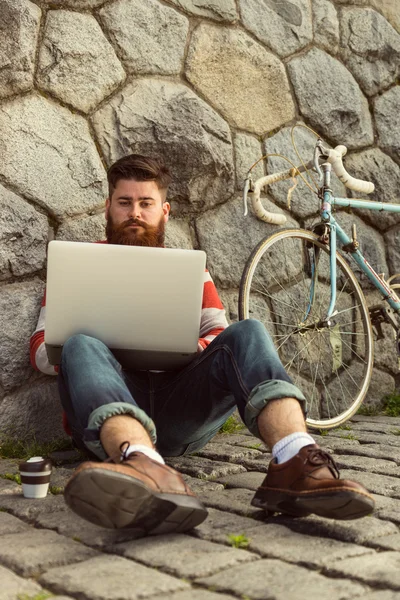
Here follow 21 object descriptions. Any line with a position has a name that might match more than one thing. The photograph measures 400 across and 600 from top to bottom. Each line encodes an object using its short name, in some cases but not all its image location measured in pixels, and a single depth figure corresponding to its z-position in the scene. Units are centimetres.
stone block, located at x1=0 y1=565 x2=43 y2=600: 123
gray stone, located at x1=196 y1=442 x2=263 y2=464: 239
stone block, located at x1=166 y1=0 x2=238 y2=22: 316
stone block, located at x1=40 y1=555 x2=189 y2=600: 121
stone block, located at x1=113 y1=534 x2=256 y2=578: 133
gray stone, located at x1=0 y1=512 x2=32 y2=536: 163
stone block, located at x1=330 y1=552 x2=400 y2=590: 127
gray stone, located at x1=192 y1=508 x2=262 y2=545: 153
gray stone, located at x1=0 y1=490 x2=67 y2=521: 175
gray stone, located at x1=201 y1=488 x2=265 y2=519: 173
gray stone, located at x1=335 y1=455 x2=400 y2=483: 224
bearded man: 141
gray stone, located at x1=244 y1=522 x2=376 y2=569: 138
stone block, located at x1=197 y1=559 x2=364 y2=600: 121
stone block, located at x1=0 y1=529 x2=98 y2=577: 136
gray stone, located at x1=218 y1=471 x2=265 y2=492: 202
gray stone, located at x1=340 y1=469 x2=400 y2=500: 195
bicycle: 308
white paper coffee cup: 187
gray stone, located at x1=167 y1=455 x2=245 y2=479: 217
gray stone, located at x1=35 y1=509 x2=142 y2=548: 150
